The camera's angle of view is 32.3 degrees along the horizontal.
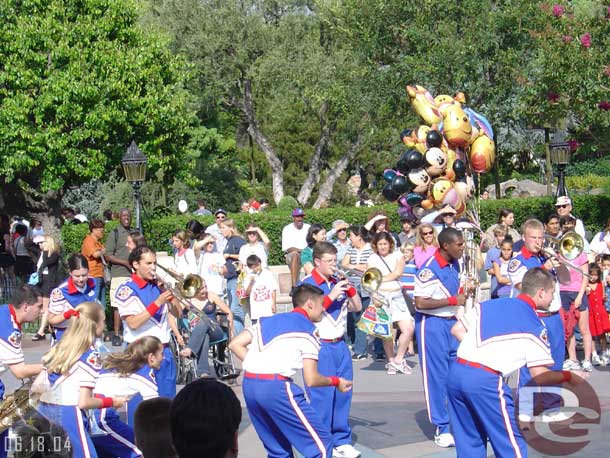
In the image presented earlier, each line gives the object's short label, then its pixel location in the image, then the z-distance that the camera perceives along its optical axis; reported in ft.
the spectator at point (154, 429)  14.40
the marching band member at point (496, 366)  22.33
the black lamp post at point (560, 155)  61.36
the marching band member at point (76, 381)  22.45
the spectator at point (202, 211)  77.01
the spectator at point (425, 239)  40.04
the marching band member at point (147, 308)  28.58
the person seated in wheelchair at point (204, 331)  38.96
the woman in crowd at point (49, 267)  49.64
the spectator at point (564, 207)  44.57
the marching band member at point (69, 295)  31.40
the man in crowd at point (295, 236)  53.78
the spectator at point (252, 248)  45.47
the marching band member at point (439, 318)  29.66
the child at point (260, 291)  40.73
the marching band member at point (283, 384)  22.62
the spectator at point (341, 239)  48.03
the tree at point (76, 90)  75.87
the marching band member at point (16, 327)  25.09
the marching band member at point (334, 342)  28.40
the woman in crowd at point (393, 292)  41.75
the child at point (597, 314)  41.86
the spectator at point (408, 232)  48.91
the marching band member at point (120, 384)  24.79
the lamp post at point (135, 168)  55.47
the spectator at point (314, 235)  44.88
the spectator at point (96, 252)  50.06
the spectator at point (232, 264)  46.11
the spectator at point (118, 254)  49.85
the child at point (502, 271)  40.81
